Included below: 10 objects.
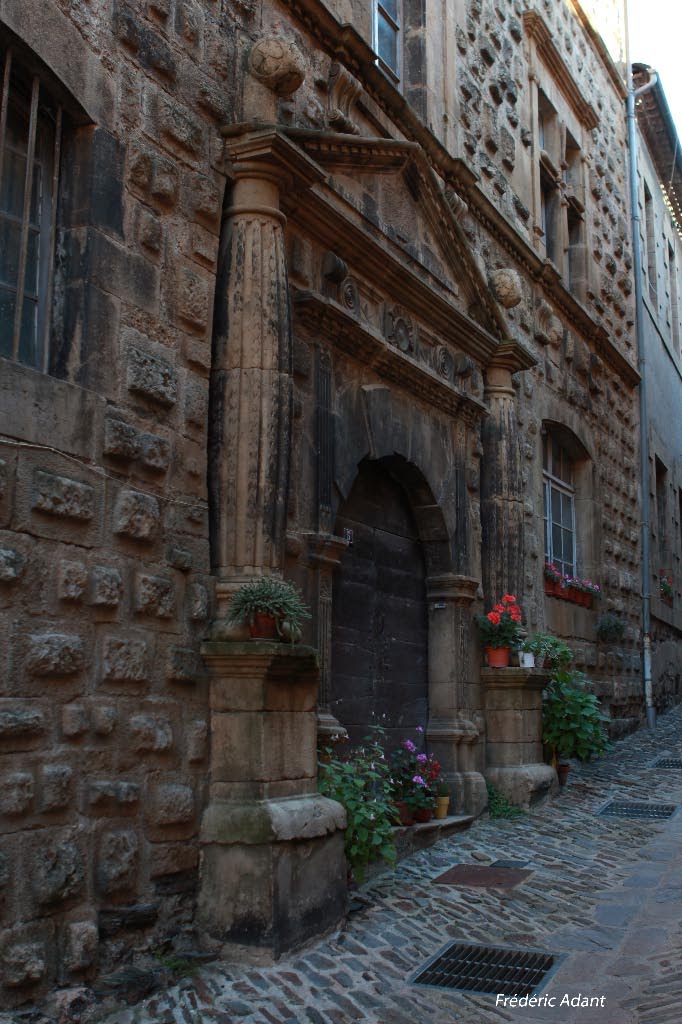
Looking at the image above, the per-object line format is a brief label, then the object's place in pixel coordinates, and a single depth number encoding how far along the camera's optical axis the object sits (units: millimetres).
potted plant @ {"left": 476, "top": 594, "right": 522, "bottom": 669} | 8266
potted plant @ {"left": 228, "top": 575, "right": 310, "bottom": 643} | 4910
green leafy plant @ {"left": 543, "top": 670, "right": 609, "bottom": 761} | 8766
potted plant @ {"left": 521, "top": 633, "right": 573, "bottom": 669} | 8672
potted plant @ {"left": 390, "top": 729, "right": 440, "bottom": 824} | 7016
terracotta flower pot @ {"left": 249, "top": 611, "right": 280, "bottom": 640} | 4941
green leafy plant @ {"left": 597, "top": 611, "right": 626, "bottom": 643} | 12023
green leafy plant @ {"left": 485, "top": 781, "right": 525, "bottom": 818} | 8055
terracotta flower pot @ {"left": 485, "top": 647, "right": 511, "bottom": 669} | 8367
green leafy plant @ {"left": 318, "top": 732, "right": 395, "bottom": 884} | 5438
